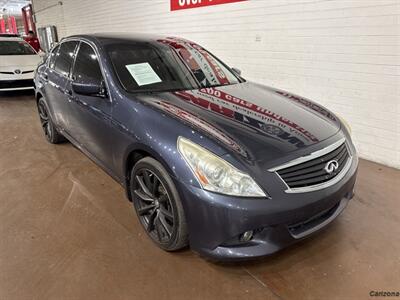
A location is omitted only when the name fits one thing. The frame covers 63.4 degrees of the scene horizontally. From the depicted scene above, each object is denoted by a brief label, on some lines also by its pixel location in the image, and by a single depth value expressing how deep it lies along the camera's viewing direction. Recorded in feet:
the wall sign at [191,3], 16.63
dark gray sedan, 5.42
